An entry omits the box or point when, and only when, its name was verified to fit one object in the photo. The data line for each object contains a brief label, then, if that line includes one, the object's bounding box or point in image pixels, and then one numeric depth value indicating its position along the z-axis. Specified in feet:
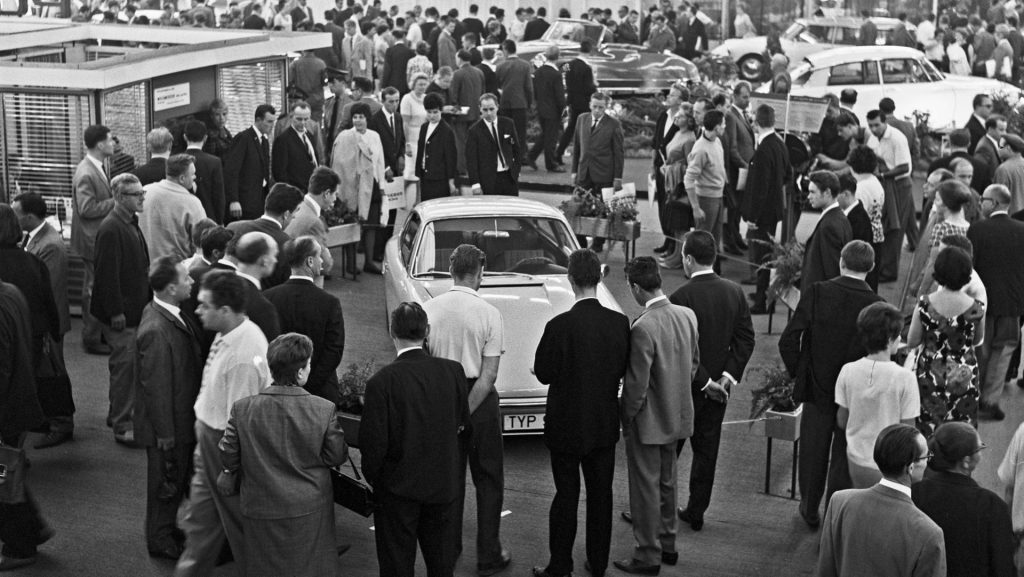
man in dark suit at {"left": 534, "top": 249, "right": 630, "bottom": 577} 24.80
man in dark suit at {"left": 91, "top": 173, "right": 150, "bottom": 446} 33.50
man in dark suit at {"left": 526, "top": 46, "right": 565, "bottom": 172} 70.23
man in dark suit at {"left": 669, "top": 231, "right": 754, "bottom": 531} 27.43
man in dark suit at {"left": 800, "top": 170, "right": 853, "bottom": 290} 34.27
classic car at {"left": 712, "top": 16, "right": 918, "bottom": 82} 103.81
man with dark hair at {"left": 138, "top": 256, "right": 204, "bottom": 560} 24.48
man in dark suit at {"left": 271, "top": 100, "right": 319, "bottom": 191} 49.70
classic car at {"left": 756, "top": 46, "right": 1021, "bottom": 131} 78.28
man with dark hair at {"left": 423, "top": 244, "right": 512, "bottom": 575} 25.43
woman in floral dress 29.25
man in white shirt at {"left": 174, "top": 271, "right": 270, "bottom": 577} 22.63
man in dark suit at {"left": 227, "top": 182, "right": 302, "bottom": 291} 31.53
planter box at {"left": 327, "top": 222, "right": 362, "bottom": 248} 48.55
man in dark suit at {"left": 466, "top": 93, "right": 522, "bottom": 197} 51.52
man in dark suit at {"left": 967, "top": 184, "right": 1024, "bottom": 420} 34.94
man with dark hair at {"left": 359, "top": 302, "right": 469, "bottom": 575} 22.08
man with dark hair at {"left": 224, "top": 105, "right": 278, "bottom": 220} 48.06
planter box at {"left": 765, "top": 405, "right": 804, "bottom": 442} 29.73
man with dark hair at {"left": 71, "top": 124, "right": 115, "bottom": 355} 39.60
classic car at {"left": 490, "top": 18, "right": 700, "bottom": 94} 89.15
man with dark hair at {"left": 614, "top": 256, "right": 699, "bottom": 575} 25.27
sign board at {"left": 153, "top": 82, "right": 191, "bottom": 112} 48.67
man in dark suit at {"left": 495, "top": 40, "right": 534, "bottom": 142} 69.92
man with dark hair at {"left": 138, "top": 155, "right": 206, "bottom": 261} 36.96
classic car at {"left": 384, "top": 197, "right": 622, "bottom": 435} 34.88
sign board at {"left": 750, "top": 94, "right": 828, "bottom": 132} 50.90
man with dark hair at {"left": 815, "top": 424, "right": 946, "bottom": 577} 18.04
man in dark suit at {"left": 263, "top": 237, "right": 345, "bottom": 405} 26.63
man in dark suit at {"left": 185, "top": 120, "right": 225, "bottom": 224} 43.27
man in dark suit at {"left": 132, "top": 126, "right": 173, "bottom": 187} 40.22
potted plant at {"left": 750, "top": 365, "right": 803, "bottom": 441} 29.81
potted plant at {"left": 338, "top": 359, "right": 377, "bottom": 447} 29.58
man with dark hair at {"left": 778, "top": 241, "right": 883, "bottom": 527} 27.02
